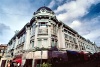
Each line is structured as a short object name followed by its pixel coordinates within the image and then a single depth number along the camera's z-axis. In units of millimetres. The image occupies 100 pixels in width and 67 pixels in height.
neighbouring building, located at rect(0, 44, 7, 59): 22764
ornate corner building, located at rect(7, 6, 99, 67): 10212
